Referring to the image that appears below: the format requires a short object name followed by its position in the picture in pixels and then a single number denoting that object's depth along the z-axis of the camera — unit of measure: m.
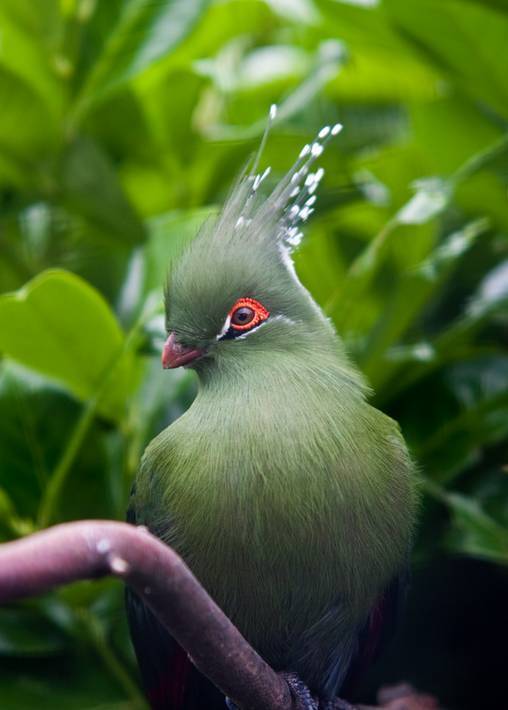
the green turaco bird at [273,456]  3.88
